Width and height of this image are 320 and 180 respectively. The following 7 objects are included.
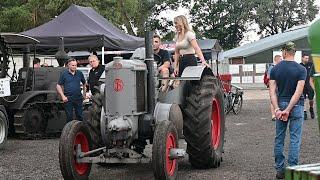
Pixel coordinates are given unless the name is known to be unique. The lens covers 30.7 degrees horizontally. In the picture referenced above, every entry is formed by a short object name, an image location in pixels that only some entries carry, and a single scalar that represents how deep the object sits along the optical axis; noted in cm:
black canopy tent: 1498
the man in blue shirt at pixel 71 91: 1035
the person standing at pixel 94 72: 1073
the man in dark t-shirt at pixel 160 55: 760
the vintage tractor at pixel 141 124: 642
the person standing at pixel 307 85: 1352
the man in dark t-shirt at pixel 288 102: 675
